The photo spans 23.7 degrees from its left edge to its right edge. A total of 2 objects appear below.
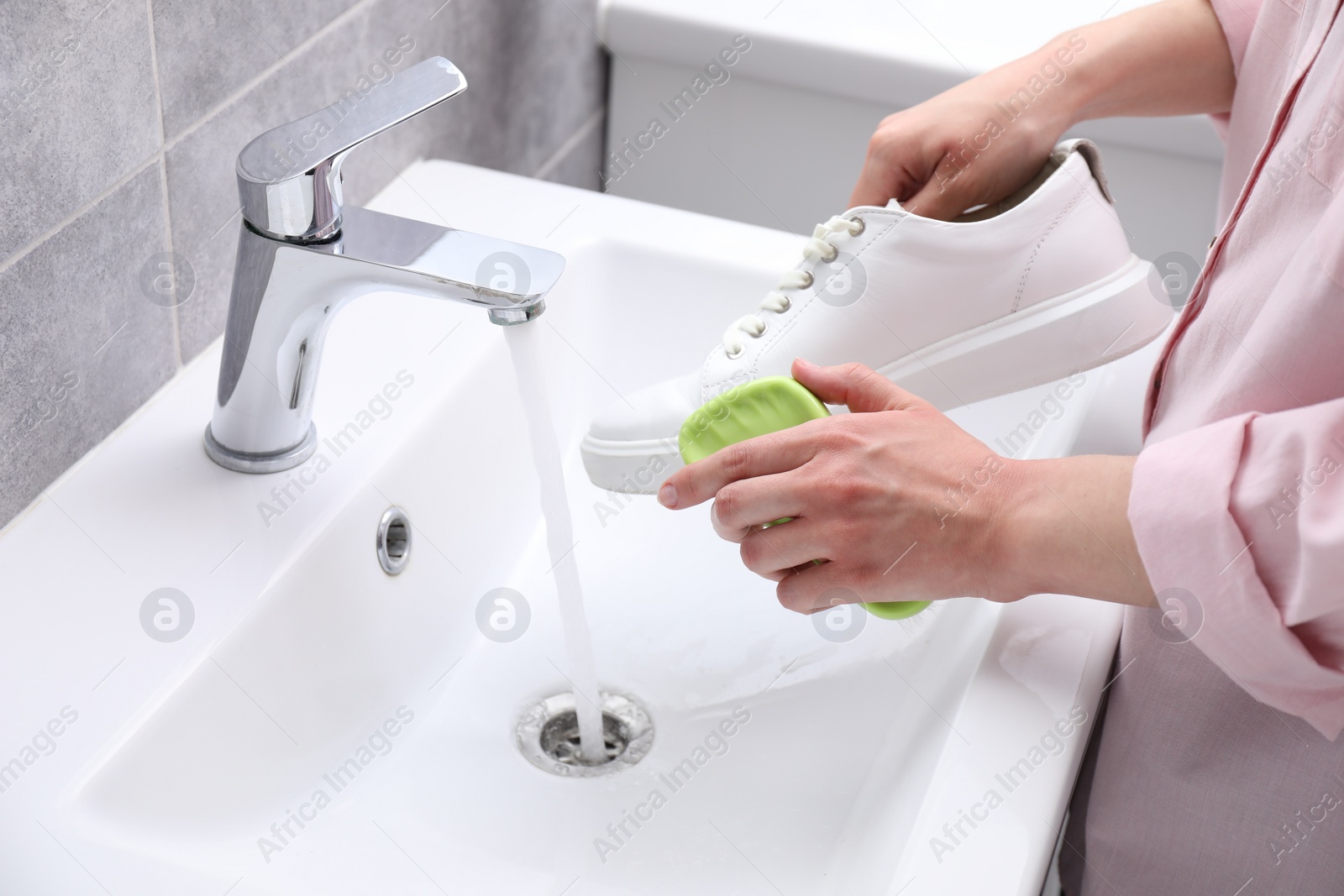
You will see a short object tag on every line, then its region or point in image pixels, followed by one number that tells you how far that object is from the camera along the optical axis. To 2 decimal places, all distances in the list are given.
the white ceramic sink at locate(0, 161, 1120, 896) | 1.37
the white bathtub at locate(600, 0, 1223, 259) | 1.85
